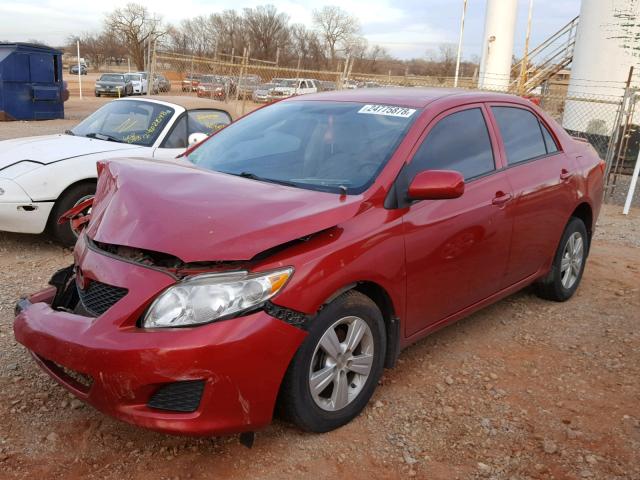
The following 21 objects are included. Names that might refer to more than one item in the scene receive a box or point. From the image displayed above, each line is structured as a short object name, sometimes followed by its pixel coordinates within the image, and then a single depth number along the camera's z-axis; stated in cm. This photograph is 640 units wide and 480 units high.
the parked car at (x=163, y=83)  1725
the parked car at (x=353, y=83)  1792
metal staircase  2116
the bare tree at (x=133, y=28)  4283
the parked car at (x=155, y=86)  1638
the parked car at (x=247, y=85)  1484
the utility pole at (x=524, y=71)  1908
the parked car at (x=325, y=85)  2075
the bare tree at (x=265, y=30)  7381
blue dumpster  1903
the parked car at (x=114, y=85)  3591
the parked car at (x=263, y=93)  1577
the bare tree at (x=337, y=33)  8762
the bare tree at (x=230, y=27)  7156
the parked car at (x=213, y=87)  1542
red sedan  249
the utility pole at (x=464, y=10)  2791
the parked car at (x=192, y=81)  1634
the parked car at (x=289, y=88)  1685
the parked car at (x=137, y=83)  3641
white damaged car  542
